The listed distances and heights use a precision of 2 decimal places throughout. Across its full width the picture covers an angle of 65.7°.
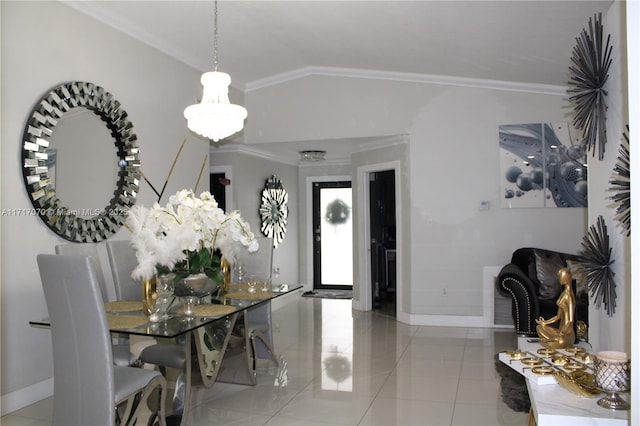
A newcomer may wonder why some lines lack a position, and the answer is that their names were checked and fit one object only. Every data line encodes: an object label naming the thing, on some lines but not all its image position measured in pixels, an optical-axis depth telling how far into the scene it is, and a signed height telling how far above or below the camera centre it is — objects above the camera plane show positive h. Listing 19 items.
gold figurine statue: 2.61 -0.59
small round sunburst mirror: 7.63 +0.07
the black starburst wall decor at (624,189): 1.84 +0.08
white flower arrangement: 2.80 -0.13
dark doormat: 7.98 -1.34
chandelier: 3.46 +0.73
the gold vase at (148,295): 2.80 -0.45
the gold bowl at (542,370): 2.23 -0.73
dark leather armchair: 4.55 -0.83
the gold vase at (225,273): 3.64 -0.44
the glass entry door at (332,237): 8.76 -0.41
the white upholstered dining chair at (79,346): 2.22 -0.60
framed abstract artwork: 5.60 +0.51
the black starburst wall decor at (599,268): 2.20 -0.26
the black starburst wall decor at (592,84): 2.26 +0.59
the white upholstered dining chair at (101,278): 3.18 -0.44
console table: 1.85 -0.78
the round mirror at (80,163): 3.55 +0.43
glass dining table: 2.60 -0.69
